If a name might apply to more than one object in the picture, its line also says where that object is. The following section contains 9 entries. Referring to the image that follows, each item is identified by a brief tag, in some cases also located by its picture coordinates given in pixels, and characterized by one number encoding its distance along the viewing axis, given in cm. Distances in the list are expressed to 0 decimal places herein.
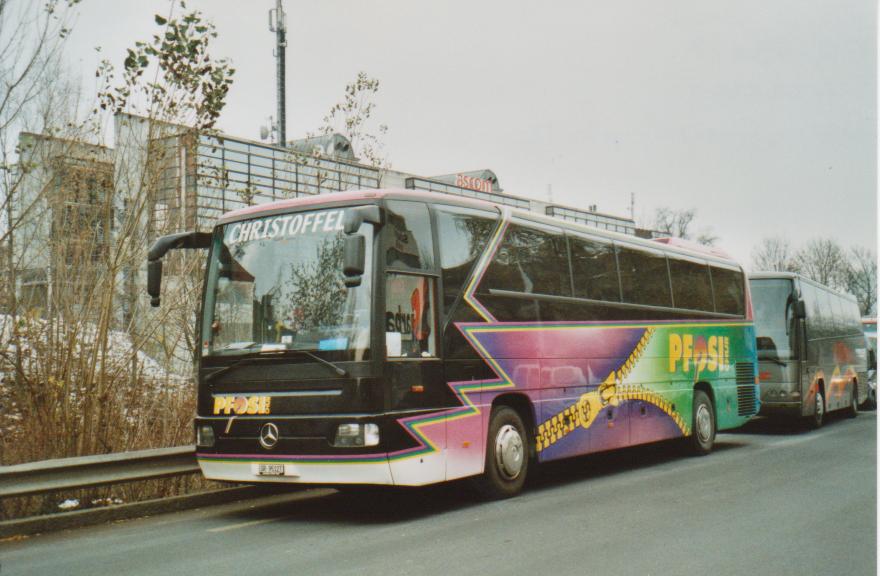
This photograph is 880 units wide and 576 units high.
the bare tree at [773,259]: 6881
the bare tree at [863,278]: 5122
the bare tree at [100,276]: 1052
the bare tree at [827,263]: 5516
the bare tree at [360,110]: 1692
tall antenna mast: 3244
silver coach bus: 1881
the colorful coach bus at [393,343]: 870
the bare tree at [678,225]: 7731
